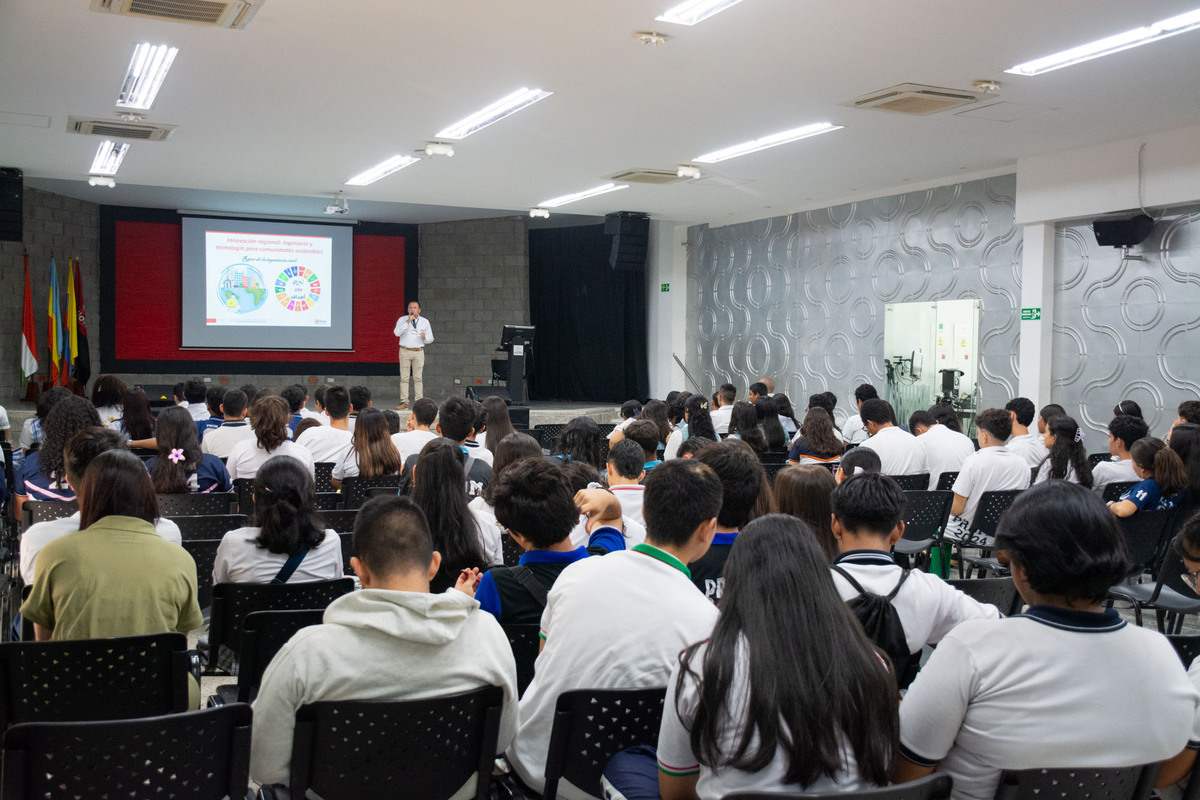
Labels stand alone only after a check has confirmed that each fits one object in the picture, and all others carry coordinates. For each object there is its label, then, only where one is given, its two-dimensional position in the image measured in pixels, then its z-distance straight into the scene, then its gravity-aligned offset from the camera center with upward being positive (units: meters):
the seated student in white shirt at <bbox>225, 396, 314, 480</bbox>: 5.56 -0.51
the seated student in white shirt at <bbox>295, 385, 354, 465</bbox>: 6.23 -0.55
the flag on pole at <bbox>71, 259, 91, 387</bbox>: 13.83 +0.02
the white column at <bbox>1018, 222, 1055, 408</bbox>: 9.71 +0.57
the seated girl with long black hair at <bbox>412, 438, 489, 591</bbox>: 3.54 -0.55
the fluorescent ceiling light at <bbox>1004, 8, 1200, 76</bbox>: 5.77 +1.94
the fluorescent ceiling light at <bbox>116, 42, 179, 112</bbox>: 6.52 +1.94
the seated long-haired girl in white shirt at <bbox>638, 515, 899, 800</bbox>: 1.69 -0.56
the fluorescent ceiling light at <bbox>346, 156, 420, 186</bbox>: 10.36 +2.01
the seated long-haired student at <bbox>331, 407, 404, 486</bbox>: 5.59 -0.52
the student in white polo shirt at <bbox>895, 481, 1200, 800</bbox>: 1.82 -0.59
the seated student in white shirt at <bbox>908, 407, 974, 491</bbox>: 6.55 -0.58
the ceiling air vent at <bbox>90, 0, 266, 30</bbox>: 5.45 +1.88
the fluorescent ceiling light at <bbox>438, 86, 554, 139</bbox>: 7.51 +1.95
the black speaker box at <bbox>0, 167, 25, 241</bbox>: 10.69 +1.57
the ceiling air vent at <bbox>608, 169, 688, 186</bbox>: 10.82 +1.97
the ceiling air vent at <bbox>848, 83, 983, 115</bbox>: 7.20 +1.92
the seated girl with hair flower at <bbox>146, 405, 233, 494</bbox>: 4.93 -0.55
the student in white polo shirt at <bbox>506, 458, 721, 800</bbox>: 2.21 -0.58
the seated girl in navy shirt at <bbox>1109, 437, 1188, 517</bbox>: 5.08 -0.61
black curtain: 16.17 +0.61
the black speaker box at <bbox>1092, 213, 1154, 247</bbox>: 8.77 +1.16
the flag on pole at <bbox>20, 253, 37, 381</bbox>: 12.98 +0.10
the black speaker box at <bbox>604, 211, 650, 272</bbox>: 13.86 +1.64
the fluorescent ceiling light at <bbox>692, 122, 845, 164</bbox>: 8.61 +1.97
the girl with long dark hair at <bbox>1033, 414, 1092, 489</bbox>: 5.55 -0.51
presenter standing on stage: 14.43 +0.20
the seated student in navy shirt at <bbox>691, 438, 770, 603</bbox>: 3.47 -0.42
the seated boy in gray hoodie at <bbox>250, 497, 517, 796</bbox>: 2.05 -0.63
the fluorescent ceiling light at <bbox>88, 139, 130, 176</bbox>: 9.78 +2.00
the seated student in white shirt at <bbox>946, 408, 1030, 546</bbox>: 5.71 -0.67
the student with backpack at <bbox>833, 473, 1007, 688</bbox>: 2.52 -0.58
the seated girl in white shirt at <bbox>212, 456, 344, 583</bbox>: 3.34 -0.62
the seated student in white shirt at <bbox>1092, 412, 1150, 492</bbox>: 5.70 -0.50
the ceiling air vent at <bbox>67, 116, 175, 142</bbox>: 8.64 +1.95
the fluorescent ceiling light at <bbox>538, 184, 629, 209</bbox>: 11.87 +2.00
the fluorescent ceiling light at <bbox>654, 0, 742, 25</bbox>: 5.45 +1.91
